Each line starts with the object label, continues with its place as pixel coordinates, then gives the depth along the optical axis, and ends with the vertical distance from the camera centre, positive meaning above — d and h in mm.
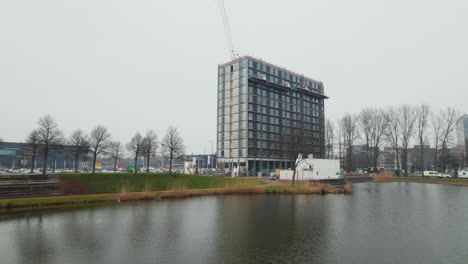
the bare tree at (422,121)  76250 +11883
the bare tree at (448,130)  72375 +9267
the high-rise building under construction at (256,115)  93938 +16628
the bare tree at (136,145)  60150 +2929
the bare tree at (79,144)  53562 +2601
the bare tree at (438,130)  74500 +9202
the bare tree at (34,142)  48062 +2419
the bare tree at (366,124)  83062 +11806
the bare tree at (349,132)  86125 +9526
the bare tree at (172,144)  57844 +3238
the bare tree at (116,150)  65119 +1929
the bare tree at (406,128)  78375 +10194
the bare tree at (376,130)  81250 +9807
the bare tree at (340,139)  89375 +7656
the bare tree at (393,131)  80312 +9474
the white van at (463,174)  78062 -2413
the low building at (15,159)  107788 -1466
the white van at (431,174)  79100 -2599
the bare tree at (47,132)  48500 +4176
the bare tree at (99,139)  55625 +3664
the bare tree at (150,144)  60031 +3137
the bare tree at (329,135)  94588 +9442
